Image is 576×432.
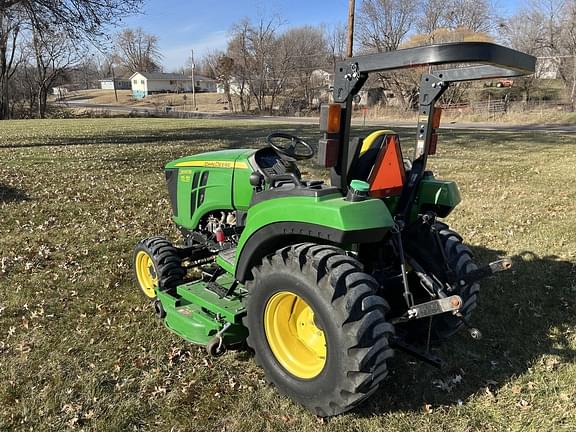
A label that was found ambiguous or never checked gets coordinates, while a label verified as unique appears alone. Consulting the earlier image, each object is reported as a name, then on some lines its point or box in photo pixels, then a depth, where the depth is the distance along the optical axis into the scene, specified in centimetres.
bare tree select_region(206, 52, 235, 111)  5262
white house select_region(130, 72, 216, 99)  8919
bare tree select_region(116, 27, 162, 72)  9094
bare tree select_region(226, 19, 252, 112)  5241
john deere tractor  255
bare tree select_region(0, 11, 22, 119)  4109
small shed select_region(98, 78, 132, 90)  11409
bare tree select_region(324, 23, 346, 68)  5349
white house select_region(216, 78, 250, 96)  5309
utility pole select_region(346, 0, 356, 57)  1995
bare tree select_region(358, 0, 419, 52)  4412
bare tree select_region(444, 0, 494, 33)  4194
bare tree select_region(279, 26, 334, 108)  5275
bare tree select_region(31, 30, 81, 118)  4609
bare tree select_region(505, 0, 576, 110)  3588
